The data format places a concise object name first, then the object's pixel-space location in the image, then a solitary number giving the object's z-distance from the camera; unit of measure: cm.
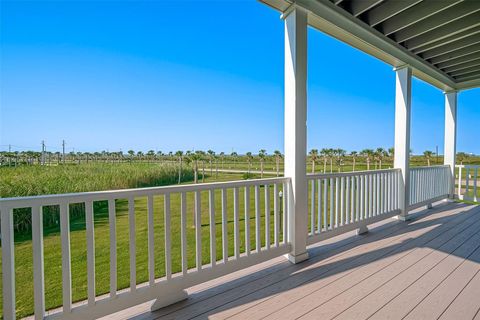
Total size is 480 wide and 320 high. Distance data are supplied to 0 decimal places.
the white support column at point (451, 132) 492
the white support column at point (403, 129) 364
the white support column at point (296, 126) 223
